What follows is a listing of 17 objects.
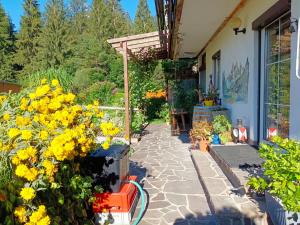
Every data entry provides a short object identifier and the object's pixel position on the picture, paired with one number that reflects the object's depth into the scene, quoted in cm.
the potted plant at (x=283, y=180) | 146
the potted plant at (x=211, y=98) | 608
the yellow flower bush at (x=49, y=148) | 153
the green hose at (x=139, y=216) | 239
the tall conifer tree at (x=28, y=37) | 2529
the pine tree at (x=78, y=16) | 2816
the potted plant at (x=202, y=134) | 461
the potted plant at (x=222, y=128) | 438
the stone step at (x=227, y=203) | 214
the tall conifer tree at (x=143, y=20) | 2722
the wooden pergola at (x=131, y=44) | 548
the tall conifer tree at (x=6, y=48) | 2451
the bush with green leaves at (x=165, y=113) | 934
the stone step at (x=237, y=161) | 271
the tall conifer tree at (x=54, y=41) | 2489
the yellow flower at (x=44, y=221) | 146
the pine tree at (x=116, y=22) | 2601
